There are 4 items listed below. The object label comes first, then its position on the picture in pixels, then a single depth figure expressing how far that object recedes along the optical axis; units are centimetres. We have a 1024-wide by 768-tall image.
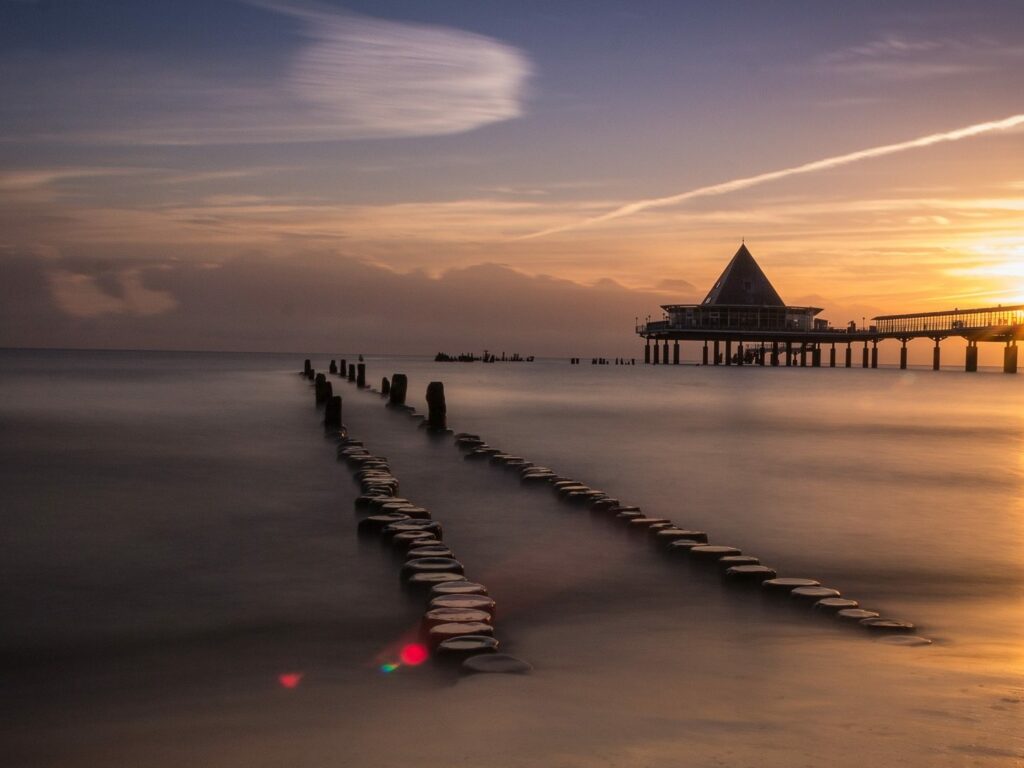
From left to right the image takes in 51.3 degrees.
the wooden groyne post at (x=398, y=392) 3562
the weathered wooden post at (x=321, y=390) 3438
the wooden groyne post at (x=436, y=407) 2628
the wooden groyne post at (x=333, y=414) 2583
